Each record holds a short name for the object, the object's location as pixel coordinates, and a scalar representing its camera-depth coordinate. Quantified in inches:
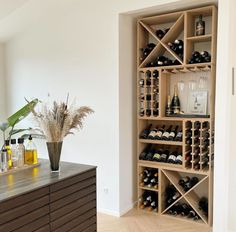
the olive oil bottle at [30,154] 99.4
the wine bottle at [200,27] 132.3
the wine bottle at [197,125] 133.4
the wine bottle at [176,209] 142.8
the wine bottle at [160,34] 142.4
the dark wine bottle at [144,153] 149.0
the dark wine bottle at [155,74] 142.5
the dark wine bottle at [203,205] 136.3
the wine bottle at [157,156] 145.1
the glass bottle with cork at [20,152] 95.5
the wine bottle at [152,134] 146.0
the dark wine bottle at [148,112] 145.3
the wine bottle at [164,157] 143.5
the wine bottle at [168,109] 145.0
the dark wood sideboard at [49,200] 70.5
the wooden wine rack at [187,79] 130.3
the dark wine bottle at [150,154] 147.0
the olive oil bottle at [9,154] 92.2
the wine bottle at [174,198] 142.7
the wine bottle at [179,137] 138.0
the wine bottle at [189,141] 135.7
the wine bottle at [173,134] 140.4
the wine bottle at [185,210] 140.8
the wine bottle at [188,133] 135.4
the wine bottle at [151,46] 146.1
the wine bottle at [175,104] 145.4
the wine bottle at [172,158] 140.4
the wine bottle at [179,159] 138.1
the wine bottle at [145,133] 148.5
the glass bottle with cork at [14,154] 94.3
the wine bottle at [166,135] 142.0
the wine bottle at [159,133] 144.3
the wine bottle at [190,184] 138.6
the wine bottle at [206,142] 133.3
